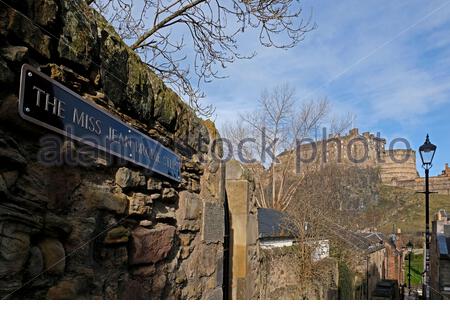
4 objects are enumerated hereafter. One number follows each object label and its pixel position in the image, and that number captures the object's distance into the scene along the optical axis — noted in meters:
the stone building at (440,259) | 11.72
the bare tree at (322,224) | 11.39
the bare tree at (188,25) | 5.55
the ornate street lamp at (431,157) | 9.27
